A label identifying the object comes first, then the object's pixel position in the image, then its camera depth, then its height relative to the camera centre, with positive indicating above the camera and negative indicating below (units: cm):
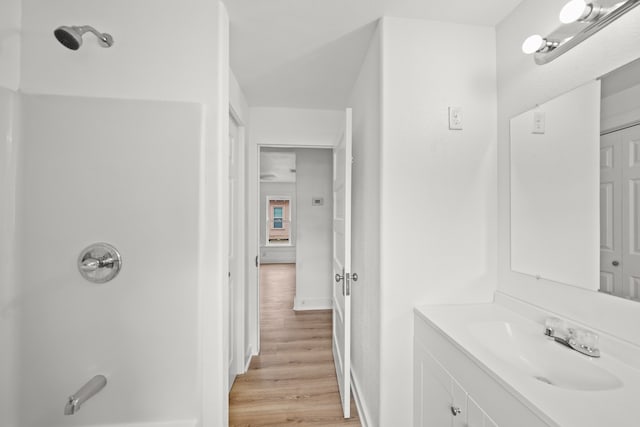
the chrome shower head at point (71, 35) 89 +62
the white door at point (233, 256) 201 -33
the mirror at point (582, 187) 87 +11
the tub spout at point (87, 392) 86 -66
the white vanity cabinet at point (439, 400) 89 -73
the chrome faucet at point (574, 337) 90 -44
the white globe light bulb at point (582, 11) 87 +69
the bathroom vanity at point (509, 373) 66 -49
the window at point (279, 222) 765 -22
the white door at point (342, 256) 165 -31
